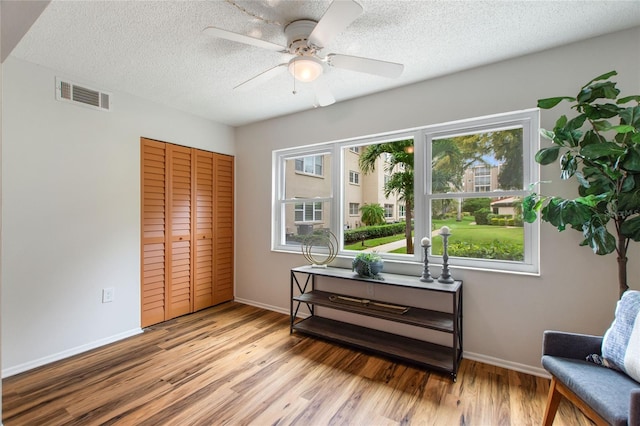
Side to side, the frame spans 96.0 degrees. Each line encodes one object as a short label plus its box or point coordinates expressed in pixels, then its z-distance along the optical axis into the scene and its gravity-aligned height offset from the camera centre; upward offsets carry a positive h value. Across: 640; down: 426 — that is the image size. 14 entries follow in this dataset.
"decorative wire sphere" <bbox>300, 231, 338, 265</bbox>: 3.24 -0.38
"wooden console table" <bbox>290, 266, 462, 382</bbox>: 2.27 -0.92
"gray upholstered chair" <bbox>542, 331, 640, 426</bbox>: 1.20 -0.82
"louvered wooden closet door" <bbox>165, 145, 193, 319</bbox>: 3.36 -0.23
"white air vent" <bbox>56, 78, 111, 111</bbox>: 2.54 +1.08
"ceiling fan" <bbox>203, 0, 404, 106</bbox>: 1.52 +1.01
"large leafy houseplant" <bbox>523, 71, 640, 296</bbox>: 1.64 +0.24
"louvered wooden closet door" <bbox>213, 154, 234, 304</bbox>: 3.85 -0.20
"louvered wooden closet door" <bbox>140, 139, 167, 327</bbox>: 3.11 -0.20
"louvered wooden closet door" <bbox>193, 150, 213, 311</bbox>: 3.62 -0.24
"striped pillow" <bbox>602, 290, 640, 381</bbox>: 1.37 -0.64
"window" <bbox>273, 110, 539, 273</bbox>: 2.40 +0.26
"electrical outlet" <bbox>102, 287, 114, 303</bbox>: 2.79 -0.80
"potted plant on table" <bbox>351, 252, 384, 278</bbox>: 2.69 -0.50
